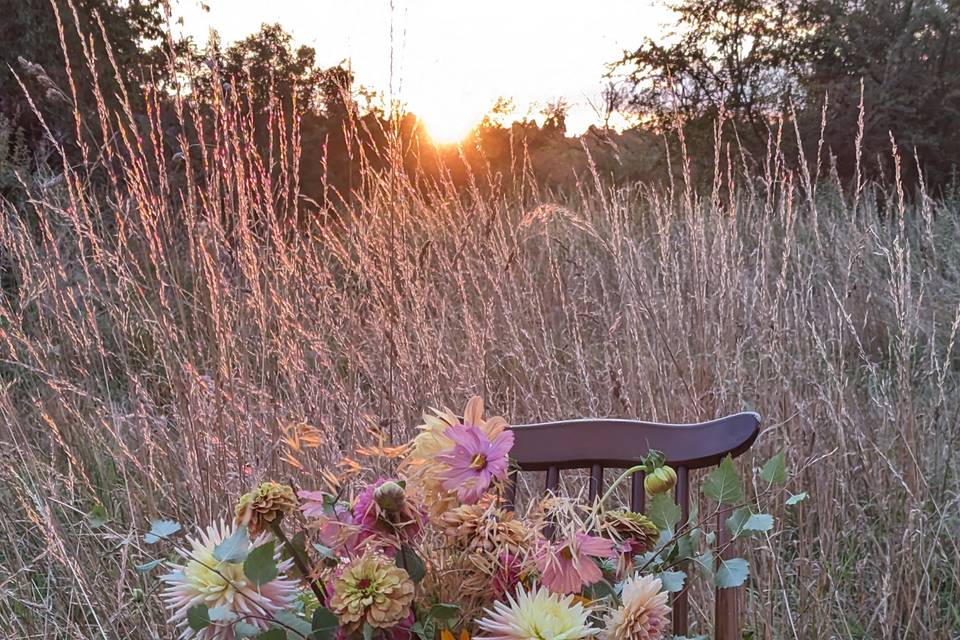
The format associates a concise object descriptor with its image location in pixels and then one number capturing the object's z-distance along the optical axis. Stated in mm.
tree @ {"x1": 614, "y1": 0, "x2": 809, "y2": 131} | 7449
